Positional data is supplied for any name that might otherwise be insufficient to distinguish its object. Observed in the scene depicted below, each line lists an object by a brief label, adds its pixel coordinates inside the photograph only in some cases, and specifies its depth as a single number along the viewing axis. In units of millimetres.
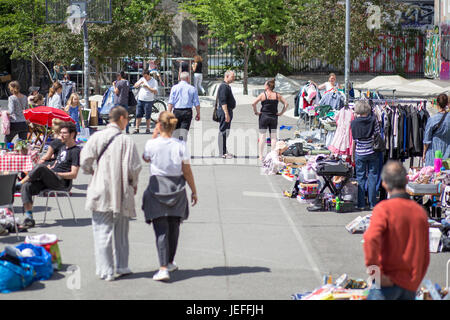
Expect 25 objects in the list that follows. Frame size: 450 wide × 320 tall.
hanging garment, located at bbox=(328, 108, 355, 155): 12961
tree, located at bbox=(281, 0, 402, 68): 32562
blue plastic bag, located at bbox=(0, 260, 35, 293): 7652
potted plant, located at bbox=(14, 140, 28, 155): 12250
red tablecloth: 12047
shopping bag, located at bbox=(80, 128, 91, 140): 18655
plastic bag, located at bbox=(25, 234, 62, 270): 8500
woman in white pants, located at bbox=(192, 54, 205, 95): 31714
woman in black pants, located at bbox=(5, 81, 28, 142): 16062
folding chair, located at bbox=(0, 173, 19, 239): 9852
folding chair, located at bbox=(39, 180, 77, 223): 10664
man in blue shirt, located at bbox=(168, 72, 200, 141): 16234
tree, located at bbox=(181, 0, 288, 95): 32375
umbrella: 15852
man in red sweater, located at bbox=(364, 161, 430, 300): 5668
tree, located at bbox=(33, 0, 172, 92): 29234
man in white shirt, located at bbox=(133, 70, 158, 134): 21238
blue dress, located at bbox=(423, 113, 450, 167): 12078
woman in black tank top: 16266
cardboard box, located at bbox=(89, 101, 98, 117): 22906
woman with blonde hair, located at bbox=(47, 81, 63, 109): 18812
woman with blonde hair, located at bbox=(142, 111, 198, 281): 8117
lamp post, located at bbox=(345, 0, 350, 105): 20036
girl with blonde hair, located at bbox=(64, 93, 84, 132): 18922
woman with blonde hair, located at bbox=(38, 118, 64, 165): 11534
